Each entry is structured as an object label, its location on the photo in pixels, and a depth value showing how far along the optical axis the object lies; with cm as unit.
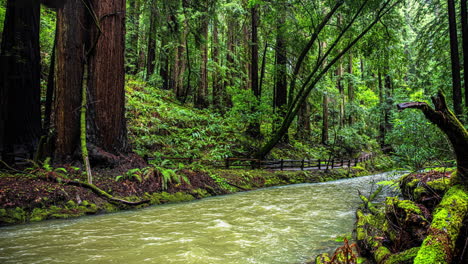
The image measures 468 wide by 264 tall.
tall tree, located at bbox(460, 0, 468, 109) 990
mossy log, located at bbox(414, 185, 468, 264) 238
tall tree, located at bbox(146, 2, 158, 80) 1967
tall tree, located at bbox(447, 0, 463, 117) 1008
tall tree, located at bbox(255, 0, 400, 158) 1159
